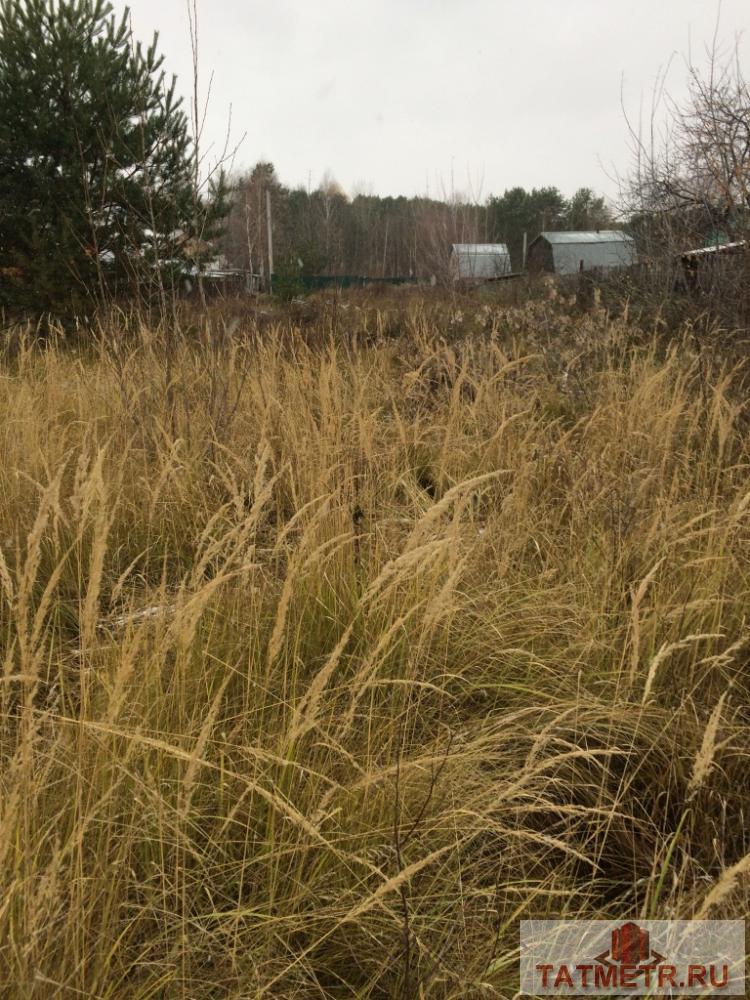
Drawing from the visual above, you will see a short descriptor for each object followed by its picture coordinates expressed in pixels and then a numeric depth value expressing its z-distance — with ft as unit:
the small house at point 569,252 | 111.86
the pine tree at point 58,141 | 26.58
